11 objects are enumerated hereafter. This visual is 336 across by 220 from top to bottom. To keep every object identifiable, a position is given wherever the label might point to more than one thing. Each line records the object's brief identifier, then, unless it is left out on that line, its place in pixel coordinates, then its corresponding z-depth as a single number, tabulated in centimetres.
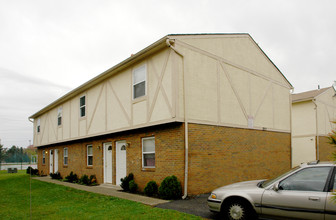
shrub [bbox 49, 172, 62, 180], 2072
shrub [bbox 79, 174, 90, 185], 1623
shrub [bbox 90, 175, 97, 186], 1591
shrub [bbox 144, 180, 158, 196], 1101
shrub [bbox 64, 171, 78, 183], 1792
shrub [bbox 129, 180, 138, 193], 1224
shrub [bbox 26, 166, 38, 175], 2572
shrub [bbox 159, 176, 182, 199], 1004
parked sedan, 567
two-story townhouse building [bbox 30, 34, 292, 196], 1090
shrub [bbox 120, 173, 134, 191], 1260
